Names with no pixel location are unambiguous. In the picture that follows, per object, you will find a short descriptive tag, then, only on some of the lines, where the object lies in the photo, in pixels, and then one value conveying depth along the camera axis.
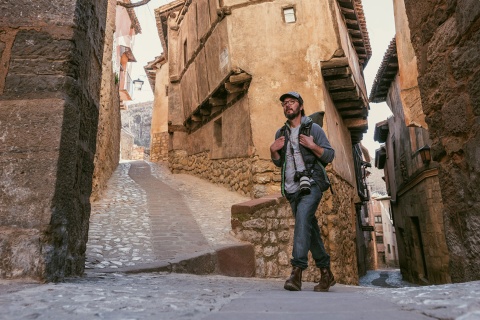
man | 2.61
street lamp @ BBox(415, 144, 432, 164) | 9.71
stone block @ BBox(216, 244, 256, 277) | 4.20
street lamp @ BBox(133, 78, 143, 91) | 21.81
